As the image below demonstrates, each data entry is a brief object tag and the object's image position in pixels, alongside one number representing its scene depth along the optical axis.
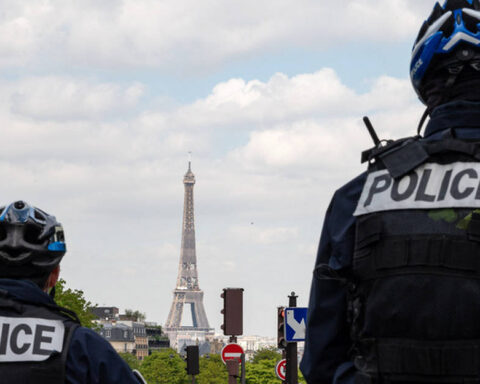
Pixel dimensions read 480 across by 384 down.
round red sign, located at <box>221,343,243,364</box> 30.77
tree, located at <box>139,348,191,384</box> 131.75
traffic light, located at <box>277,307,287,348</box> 23.34
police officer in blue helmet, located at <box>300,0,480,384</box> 4.06
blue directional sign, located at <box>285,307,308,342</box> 21.23
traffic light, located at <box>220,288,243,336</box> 29.89
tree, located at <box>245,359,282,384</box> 98.56
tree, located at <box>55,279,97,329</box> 54.50
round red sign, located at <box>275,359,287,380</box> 32.56
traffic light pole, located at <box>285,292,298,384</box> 23.53
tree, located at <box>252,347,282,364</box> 138.75
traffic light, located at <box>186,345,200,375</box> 36.19
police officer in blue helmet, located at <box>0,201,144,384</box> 4.89
